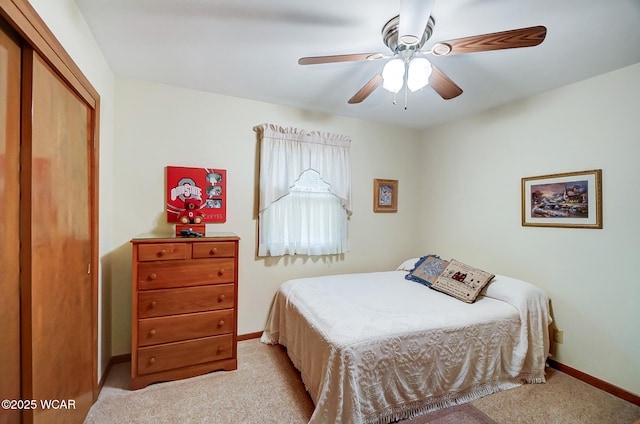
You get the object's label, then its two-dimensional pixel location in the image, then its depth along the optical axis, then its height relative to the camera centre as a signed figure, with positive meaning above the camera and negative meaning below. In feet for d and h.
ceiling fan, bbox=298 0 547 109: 3.81 +2.78
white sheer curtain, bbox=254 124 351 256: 9.25 +0.80
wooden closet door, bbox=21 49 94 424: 3.71 -0.55
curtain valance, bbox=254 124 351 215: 9.16 +1.96
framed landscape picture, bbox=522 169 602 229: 7.01 +0.41
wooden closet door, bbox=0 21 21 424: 3.30 -0.14
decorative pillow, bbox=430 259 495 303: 7.56 -2.01
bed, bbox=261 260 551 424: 5.10 -2.90
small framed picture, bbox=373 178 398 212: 11.35 +0.79
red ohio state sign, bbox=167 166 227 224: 8.13 +0.57
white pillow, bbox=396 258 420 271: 10.34 -2.03
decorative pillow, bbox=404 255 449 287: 8.87 -1.92
